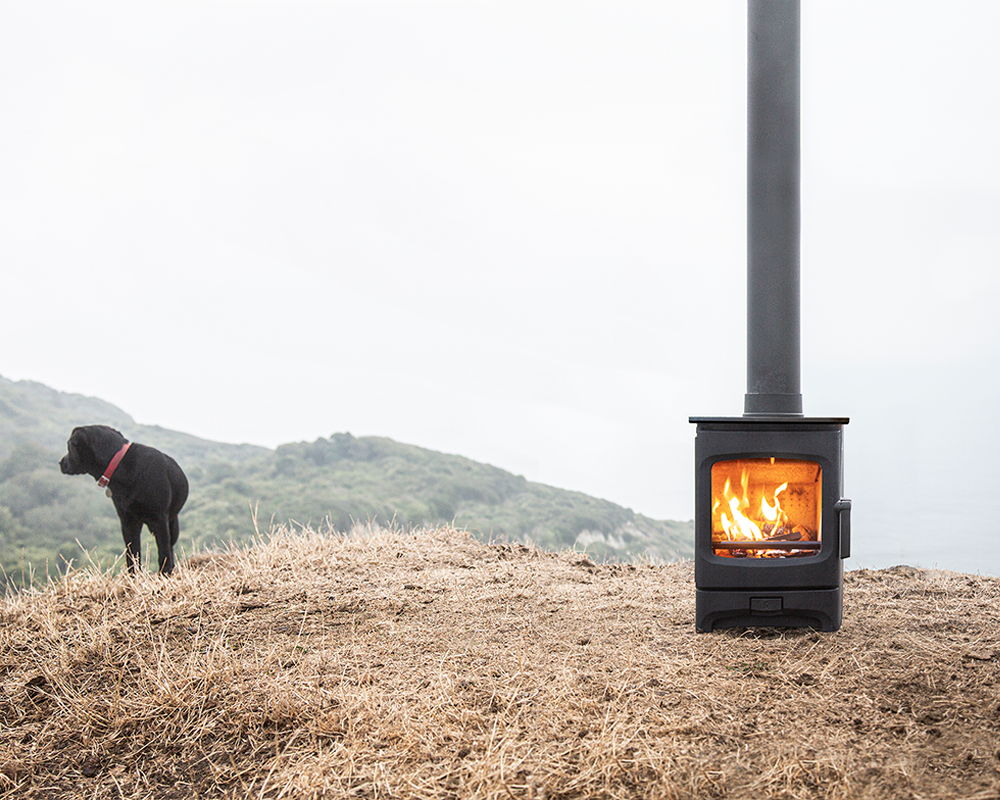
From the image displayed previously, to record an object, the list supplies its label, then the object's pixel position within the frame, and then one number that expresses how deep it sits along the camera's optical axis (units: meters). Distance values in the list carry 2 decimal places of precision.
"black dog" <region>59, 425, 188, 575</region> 4.48
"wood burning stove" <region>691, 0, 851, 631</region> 3.02
